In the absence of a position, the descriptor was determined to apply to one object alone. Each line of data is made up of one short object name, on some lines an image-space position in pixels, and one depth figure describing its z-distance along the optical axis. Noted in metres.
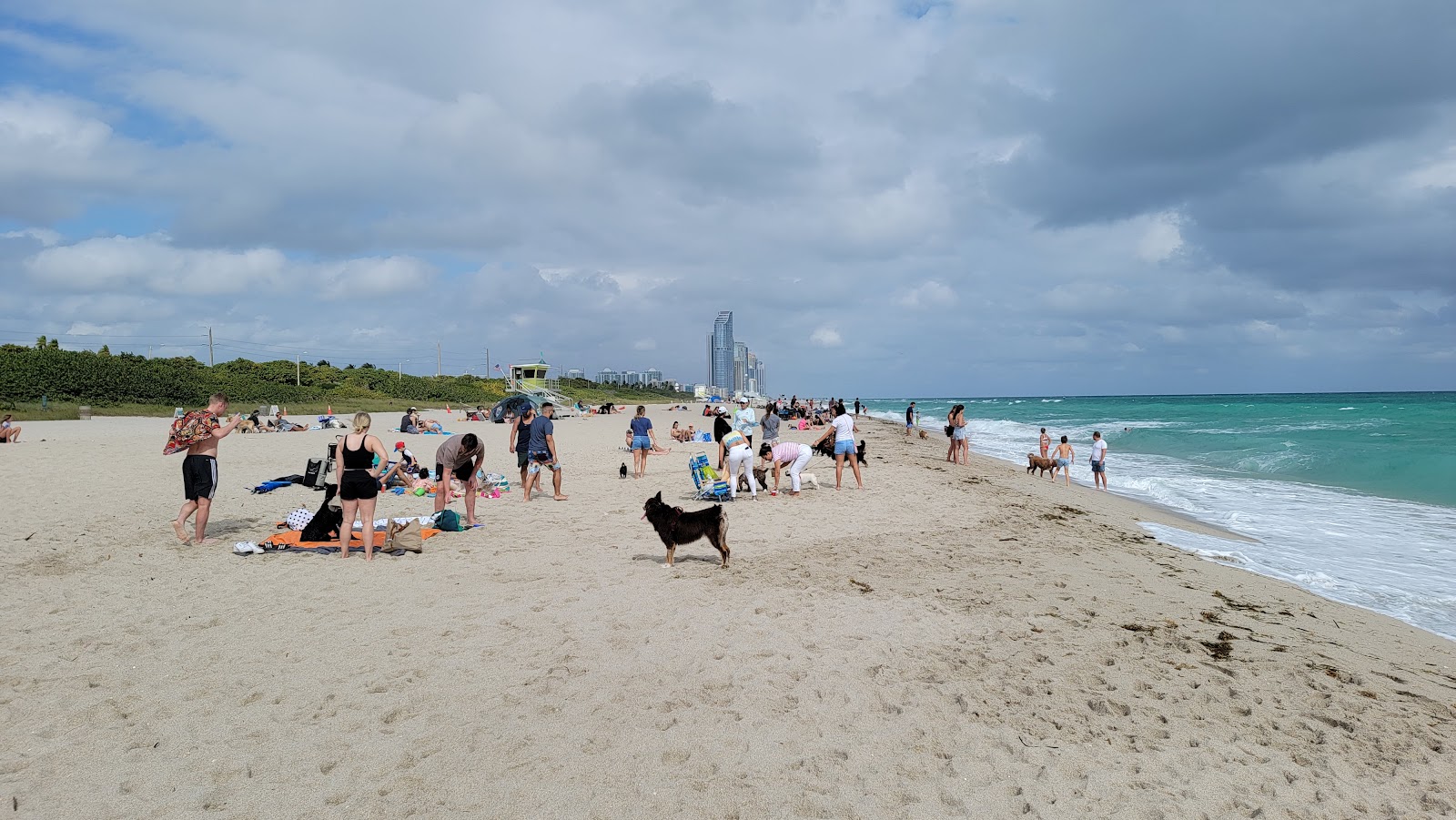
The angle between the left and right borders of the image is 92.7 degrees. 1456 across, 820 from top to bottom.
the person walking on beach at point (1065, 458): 16.02
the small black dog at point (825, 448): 12.96
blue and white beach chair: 11.23
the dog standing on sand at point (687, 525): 6.93
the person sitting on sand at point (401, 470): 10.98
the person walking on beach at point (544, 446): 10.87
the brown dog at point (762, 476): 12.40
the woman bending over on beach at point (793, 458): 11.97
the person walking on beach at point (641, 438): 13.77
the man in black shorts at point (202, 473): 7.86
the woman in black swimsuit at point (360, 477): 7.22
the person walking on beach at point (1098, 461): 15.70
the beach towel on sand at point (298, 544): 7.77
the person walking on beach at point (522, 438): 11.15
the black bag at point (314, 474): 9.73
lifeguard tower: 48.97
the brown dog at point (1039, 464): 16.78
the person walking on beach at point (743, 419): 13.49
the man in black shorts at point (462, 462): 8.90
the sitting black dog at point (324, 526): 7.93
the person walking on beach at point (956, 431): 18.47
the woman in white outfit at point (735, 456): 11.34
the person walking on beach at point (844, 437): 12.15
